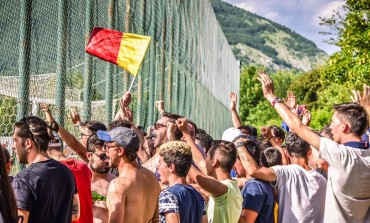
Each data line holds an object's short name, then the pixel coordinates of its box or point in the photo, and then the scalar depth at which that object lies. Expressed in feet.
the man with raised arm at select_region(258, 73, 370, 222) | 16.89
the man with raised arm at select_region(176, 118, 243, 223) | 18.40
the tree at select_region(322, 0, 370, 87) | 81.00
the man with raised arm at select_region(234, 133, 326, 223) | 20.12
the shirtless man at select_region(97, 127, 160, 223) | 16.72
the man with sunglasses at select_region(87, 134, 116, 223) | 19.92
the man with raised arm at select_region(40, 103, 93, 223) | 17.98
